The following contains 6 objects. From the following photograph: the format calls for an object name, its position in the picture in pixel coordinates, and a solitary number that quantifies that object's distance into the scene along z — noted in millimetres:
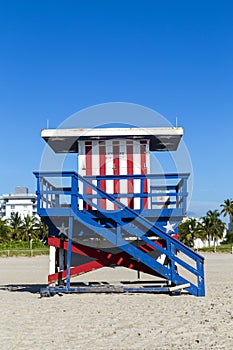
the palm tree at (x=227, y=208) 118812
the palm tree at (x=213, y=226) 107625
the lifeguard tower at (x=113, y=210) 13422
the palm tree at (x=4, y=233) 89300
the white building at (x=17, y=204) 147250
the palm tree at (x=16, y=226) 96938
